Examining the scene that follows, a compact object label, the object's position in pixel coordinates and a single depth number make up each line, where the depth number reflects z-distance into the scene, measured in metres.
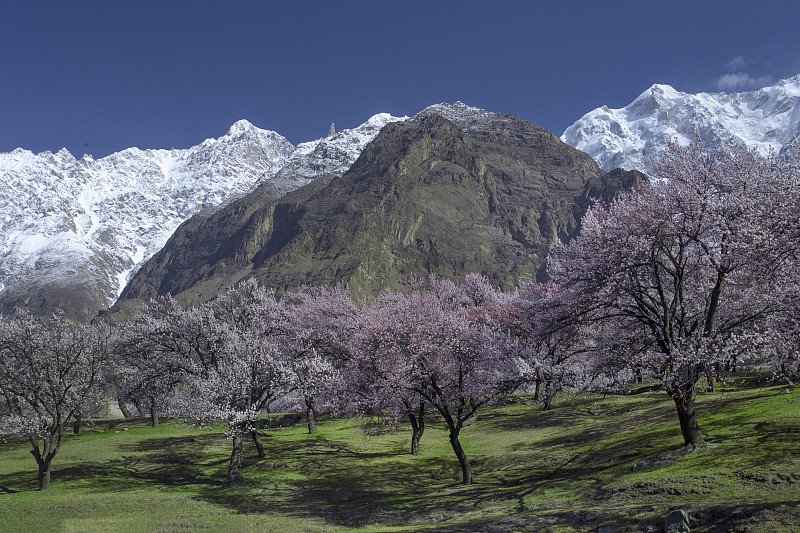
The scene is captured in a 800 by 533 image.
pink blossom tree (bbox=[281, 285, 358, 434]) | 30.94
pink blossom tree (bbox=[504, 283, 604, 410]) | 20.22
